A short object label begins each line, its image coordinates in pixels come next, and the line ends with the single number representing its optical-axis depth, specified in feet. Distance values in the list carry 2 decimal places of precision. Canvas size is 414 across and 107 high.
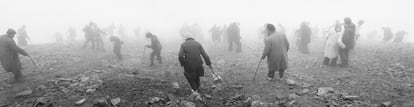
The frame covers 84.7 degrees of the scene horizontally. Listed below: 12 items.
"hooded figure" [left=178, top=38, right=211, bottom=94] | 20.18
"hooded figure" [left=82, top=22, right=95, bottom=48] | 50.90
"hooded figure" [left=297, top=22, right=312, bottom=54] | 44.08
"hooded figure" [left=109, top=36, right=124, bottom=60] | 42.86
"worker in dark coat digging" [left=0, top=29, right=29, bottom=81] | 24.23
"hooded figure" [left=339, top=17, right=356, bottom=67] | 27.50
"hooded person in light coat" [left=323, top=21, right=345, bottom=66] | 26.93
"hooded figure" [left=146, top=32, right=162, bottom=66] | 36.96
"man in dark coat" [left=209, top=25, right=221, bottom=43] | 69.92
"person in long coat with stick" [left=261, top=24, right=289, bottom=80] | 22.73
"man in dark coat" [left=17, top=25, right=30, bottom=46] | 59.36
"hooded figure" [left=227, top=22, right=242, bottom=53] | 47.06
